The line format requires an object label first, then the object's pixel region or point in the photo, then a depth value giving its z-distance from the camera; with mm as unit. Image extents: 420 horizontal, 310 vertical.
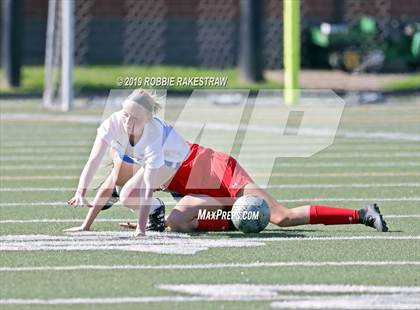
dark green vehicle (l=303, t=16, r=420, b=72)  49256
